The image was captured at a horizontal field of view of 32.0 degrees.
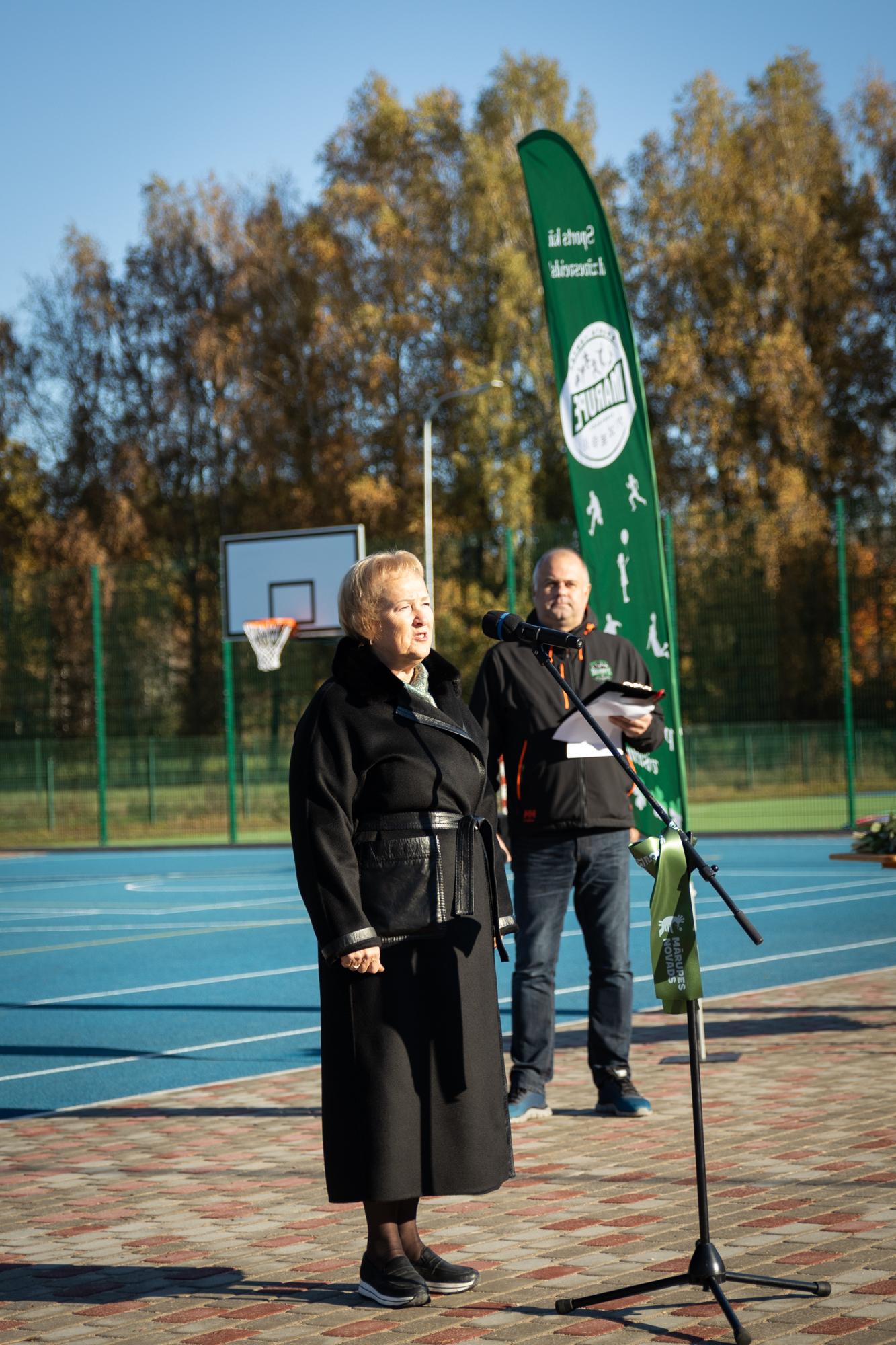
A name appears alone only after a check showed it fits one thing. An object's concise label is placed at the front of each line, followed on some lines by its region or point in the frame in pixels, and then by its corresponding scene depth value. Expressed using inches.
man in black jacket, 247.0
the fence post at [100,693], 1171.9
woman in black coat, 158.6
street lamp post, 1083.3
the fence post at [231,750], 1127.6
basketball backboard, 1005.2
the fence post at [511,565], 1102.4
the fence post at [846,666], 947.3
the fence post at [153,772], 1212.5
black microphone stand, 151.2
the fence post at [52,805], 1245.7
